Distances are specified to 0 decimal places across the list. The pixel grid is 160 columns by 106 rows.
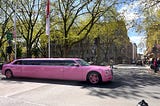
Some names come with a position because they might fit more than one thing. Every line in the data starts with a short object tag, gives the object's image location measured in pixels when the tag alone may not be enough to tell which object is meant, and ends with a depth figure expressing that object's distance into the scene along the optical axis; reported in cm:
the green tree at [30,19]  1591
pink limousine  679
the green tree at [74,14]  1435
